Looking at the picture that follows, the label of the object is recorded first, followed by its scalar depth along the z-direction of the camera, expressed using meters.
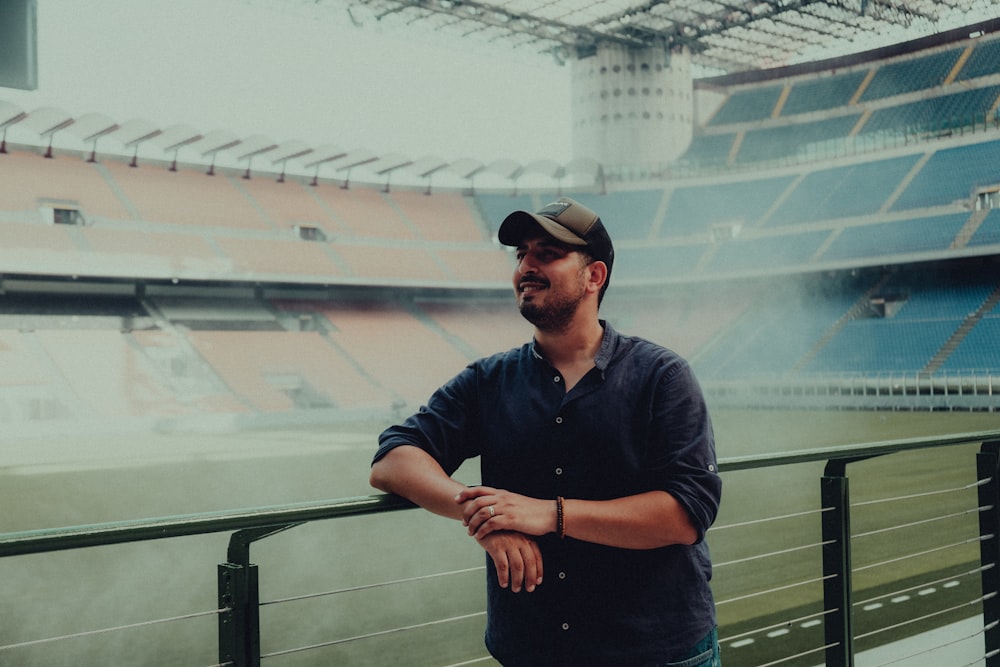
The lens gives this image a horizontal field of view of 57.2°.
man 1.95
